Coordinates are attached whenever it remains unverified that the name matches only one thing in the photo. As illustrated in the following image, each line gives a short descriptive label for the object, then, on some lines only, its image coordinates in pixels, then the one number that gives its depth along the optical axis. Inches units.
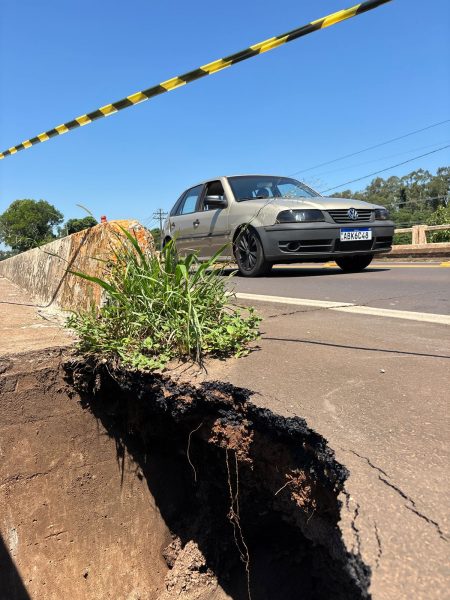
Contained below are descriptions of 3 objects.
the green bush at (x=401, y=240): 684.1
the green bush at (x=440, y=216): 1178.0
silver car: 258.5
